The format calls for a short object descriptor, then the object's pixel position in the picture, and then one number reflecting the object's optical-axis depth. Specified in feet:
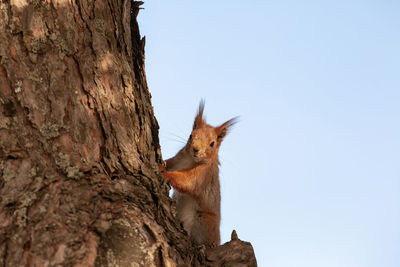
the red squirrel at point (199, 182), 35.24
